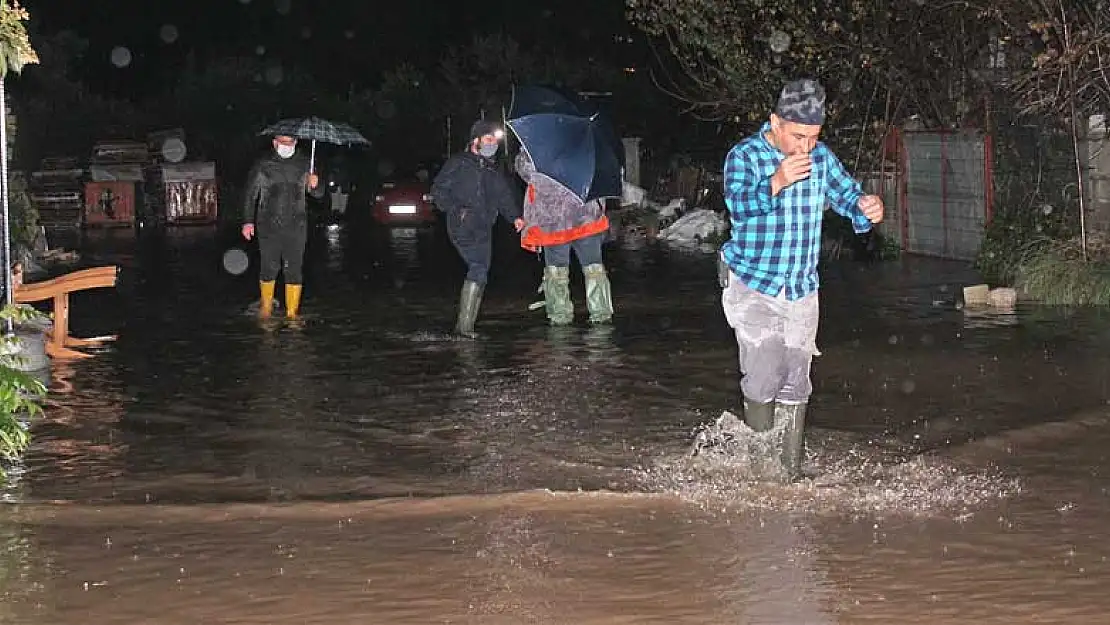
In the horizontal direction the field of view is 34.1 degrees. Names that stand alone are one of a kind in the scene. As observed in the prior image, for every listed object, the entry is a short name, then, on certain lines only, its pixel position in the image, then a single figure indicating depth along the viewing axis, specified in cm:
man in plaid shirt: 784
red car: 3481
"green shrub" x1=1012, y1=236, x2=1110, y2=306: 1566
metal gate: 2131
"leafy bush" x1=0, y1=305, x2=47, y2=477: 716
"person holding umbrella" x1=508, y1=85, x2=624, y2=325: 1445
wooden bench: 1317
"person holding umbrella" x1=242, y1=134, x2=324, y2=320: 1589
